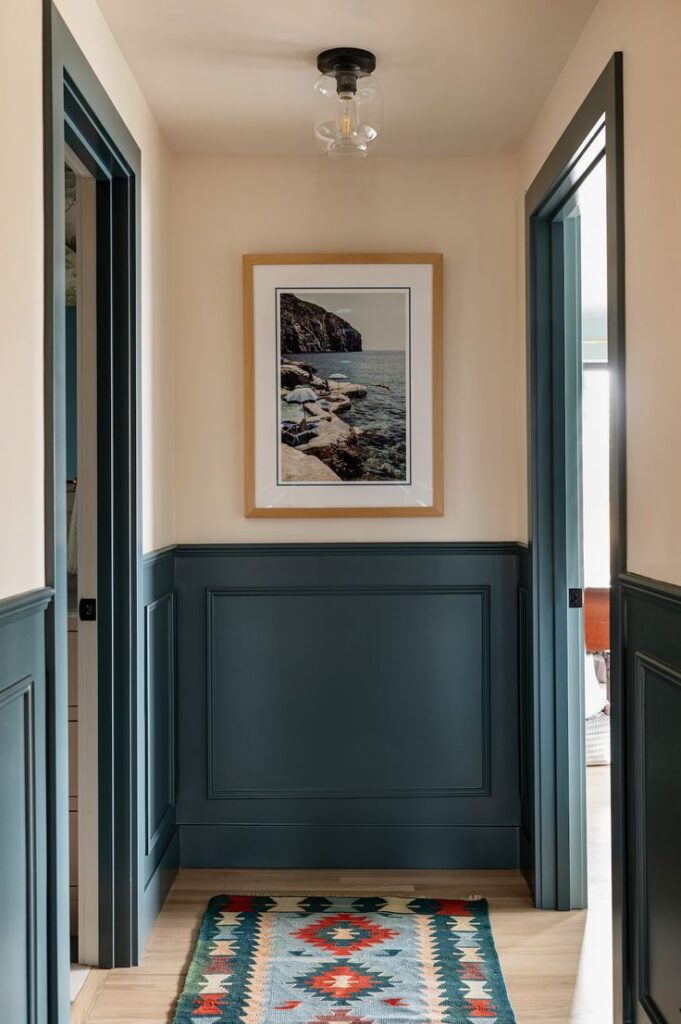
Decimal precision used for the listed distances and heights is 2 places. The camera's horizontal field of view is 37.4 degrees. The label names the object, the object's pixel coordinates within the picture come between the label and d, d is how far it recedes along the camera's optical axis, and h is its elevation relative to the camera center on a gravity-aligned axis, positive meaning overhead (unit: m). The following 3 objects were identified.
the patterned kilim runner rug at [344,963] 2.53 -1.28
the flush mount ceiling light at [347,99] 2.69 +1.09
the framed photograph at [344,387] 3.47 +0.39
